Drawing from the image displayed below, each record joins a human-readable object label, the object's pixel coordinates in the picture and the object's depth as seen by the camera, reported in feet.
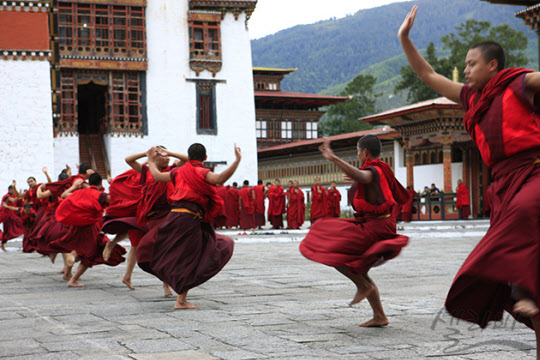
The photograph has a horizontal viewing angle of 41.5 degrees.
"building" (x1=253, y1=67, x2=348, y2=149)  122.42
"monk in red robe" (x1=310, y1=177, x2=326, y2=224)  71.51
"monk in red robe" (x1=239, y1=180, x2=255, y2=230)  73.72
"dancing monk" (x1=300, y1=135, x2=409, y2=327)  14.93
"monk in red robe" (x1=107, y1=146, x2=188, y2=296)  22.70
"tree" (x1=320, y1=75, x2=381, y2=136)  173.78
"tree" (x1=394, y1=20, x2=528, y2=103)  147.95
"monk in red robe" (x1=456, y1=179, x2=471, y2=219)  76.59
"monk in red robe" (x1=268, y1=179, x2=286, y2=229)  74.13
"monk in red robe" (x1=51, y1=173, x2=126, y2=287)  26.07
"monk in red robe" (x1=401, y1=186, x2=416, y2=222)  78.79
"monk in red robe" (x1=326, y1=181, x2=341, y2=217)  71.82
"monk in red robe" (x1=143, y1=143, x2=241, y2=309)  19.76
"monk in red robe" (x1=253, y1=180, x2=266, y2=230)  74.64
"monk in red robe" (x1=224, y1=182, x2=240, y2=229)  75.66
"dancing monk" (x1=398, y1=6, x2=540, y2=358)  10.19
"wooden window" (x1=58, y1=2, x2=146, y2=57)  87.15
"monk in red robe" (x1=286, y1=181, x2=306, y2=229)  71.67
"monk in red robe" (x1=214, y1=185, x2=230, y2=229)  75.25
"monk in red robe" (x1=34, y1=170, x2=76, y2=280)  28.25
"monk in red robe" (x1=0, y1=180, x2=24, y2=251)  48.70
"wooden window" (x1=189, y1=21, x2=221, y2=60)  91.50
